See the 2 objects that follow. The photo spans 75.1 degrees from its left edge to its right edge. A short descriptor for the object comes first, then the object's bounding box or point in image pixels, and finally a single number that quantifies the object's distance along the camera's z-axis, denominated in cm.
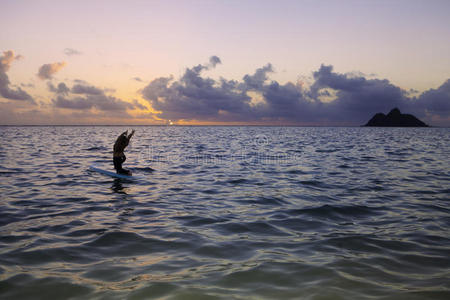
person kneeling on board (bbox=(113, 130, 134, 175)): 1658
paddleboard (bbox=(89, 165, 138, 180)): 1645
